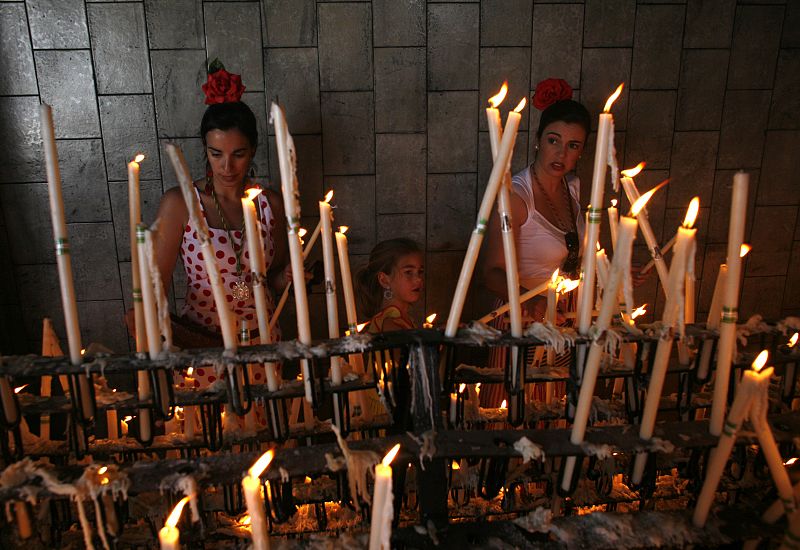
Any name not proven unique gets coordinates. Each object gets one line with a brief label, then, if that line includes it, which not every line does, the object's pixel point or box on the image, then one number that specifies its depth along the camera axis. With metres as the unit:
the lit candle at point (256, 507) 0.92
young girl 2.71
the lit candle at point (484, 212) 1.07
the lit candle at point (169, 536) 0.89
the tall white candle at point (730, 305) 1.03
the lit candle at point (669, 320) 1.01
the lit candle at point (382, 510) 0.94
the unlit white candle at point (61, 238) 1.08
